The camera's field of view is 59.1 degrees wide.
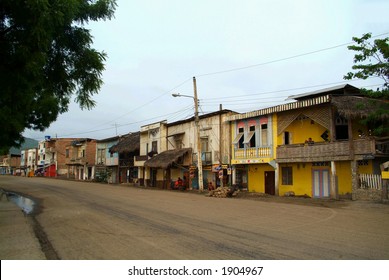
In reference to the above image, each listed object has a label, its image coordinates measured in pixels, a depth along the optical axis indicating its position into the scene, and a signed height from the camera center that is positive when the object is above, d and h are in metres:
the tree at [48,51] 6.35 +2.65
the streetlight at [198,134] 29.17 +3.35
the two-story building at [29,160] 90.24 +3.59
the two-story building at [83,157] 62.53 +2.95
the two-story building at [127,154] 47.88 +2.88
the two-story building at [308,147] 20.48 +1.80
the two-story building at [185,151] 31.34 +2.33
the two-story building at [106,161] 54.03 +1.90
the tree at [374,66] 15.08 +4.78
